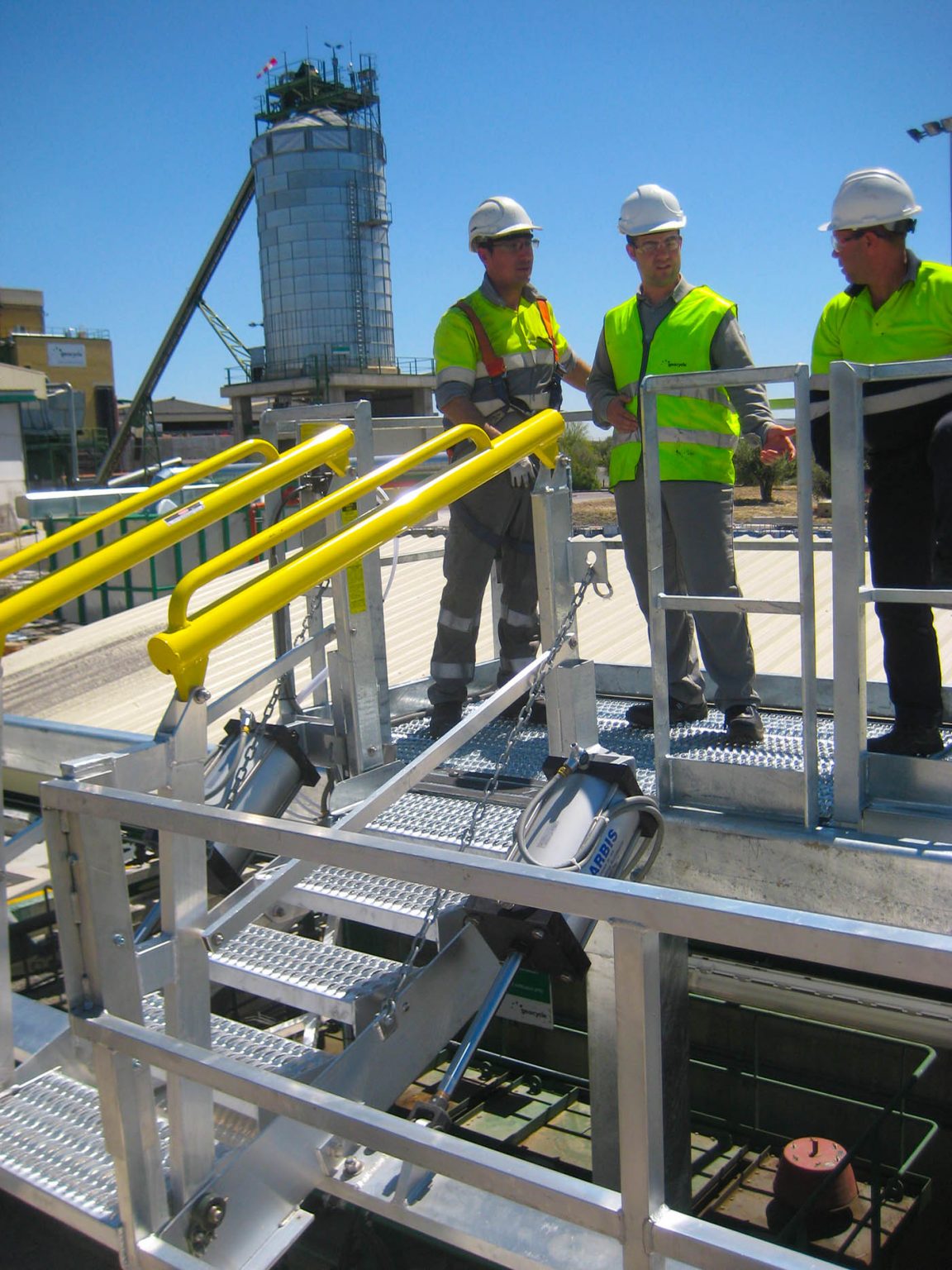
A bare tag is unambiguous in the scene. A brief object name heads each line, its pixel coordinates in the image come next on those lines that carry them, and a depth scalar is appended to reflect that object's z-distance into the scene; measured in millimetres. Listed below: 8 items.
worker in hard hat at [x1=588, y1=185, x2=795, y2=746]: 4055
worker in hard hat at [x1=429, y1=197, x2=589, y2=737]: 4512
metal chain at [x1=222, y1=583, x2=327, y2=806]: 3715
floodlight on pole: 10650
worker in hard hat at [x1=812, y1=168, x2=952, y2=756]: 3482
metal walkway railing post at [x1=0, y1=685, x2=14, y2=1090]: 2631
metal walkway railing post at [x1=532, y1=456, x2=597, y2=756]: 3414
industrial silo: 41719
